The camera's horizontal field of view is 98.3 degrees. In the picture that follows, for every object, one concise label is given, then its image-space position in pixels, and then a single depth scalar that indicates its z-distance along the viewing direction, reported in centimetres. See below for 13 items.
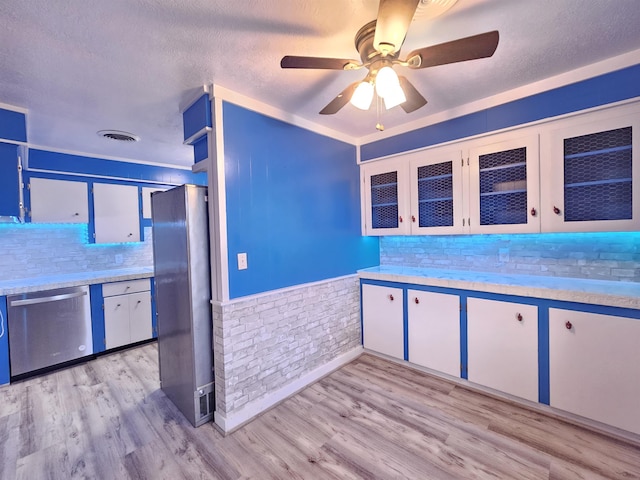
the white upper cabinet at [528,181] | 191
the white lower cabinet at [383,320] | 286
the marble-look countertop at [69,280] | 276
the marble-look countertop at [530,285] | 181
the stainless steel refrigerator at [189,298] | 208
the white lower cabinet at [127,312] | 332
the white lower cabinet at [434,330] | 249
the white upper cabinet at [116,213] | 356
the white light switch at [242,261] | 214
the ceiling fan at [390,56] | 106
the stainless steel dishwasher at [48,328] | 275
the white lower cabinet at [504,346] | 211
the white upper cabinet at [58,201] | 314
